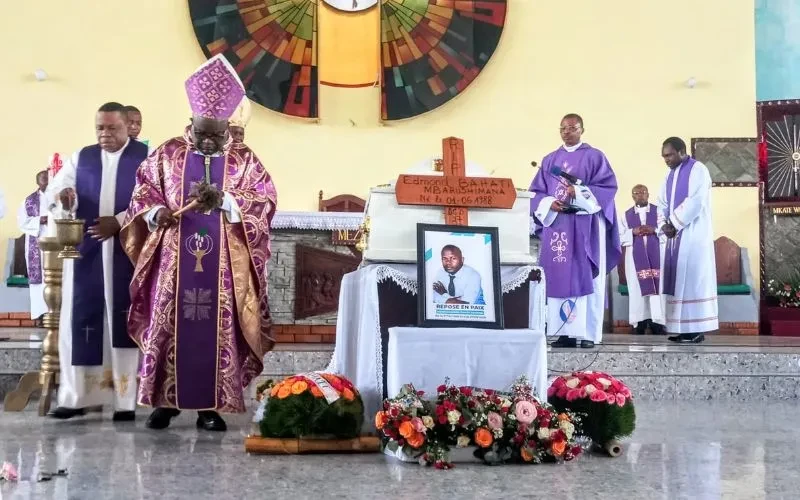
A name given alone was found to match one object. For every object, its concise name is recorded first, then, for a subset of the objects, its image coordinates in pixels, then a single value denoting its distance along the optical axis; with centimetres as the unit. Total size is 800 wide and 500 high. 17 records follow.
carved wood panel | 777
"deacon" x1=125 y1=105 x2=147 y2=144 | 566
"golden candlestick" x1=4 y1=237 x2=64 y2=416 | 513
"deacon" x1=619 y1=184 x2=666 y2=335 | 1038
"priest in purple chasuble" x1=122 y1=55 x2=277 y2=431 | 463
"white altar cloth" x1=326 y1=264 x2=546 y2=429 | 402
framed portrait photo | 396
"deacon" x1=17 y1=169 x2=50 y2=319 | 891
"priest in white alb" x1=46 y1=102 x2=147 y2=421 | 509
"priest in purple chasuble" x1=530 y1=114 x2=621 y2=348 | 751
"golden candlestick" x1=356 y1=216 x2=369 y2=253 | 427
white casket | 407
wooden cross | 409
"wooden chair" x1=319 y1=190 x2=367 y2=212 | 978
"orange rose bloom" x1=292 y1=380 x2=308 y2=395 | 392
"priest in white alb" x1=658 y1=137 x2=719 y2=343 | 805
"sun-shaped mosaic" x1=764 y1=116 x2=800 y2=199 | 1113
